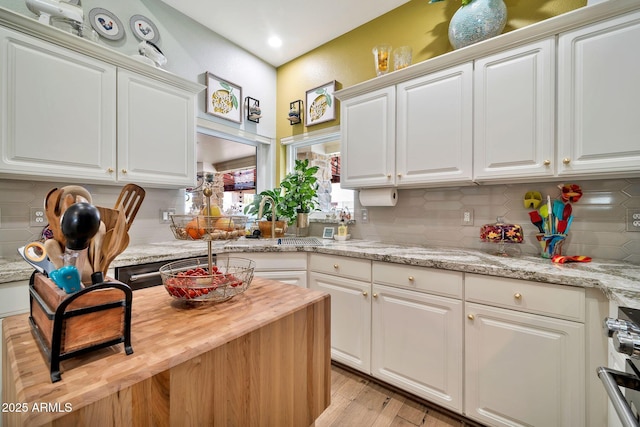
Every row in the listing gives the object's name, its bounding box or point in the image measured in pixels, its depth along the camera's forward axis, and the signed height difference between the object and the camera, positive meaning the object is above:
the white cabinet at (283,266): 2.23 -0.44
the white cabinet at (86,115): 1.54 +0.64
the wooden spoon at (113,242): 0.61 -0.07
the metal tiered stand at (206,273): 0.78 -0.19
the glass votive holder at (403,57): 2.20 +1.27
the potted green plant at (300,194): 2.83 +0.20
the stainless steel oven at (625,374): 0.60 -0.41
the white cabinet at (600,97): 1.38 +0.62
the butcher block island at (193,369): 0.46 -0.31
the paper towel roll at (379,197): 2.29 +0.14
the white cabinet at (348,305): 1.94 -0.68
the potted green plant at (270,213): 2.86 +0.00
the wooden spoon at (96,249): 0.59 -0.08
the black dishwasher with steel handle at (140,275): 1.63 -0.39
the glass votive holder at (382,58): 2.33 +1.33
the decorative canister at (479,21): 1.82 +1.31
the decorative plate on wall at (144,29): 2.25 +1.55
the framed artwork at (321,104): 2.88 +1.18
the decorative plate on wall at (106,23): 2.04 +1.45
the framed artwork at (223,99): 2.72 +1.18
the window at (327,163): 2.93 +0.57
